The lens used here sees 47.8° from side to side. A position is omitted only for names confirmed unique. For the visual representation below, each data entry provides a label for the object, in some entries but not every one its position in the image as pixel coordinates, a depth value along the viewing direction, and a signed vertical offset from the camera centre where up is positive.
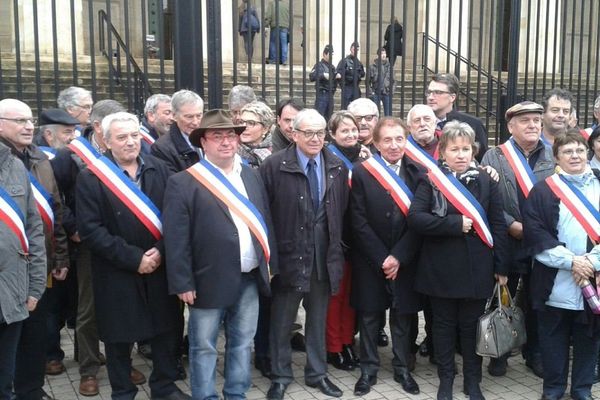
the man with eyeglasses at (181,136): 4.61 -0.34
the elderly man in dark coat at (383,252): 4.50 -1.08
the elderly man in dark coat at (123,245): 3.95 -0.91
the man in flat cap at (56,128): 4.77 -0.28
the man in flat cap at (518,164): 4.76 -0.55
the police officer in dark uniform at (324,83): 6.14 +0.05
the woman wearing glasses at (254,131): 4.89 -0.31
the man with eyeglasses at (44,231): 4.04 -0.92
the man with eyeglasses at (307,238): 4.34 -0.96
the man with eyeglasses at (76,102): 5.25 -0.11
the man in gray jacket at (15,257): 3.52 -0.90
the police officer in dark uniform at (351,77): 6.22 +0.10
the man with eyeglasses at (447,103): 5.78 -0.13
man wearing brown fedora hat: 3.89 -0.93
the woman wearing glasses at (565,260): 4.18 -1.04
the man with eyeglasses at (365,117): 5.09 -0.22
